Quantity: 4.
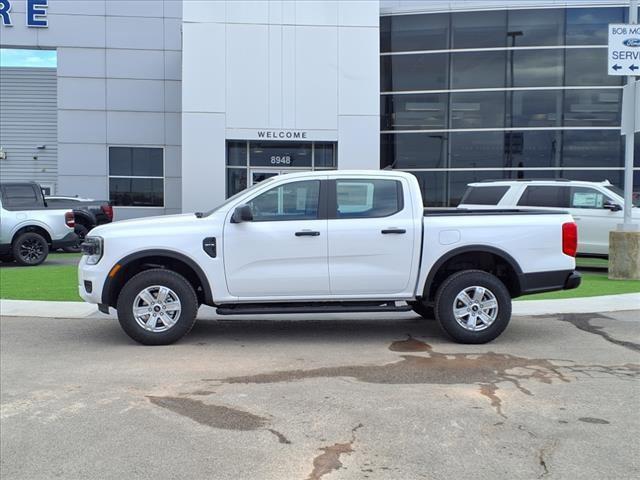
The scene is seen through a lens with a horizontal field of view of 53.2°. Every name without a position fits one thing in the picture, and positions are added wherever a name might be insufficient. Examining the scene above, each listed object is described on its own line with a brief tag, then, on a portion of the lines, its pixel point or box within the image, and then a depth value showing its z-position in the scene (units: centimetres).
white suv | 1392
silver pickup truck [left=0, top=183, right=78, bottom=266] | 1531
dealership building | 1975
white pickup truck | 721
